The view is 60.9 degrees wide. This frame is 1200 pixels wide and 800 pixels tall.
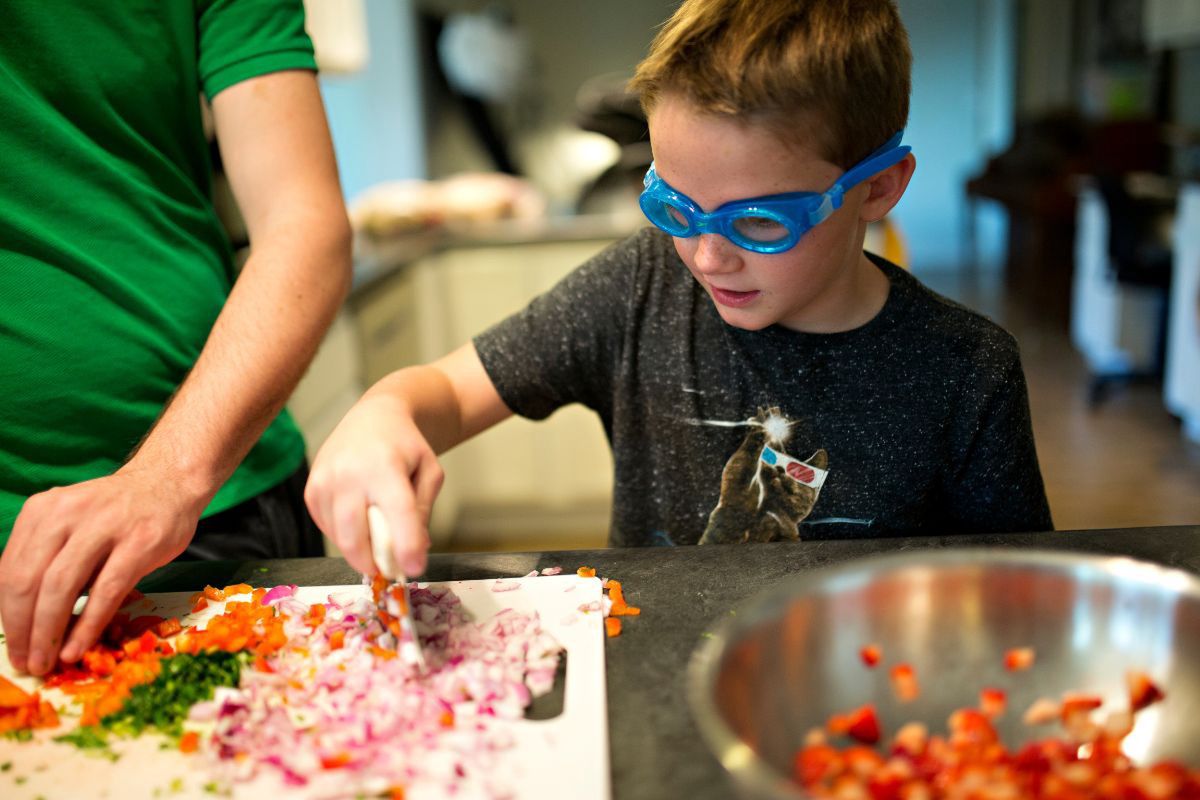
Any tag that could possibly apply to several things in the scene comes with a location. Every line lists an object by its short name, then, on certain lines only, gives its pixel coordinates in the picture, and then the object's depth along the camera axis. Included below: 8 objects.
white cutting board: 0.63
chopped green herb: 0.72
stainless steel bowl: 0.63
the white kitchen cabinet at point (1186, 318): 3.88
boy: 0.85
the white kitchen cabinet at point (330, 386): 2.25
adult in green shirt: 0.99
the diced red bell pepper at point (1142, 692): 0.64
